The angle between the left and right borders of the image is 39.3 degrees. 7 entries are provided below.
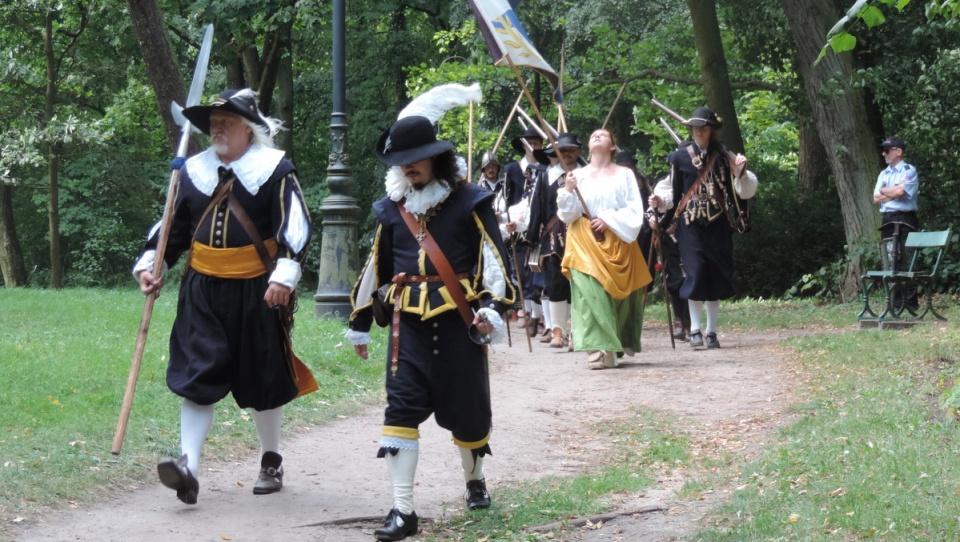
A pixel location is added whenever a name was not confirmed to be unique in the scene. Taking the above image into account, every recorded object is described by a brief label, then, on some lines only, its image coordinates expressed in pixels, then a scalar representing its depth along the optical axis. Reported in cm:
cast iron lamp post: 1424
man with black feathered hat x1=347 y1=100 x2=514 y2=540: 621
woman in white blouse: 1199
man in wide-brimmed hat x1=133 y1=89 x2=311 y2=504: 652
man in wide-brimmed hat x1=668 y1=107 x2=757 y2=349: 1319
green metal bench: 1491
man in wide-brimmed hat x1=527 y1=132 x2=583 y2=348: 1410
